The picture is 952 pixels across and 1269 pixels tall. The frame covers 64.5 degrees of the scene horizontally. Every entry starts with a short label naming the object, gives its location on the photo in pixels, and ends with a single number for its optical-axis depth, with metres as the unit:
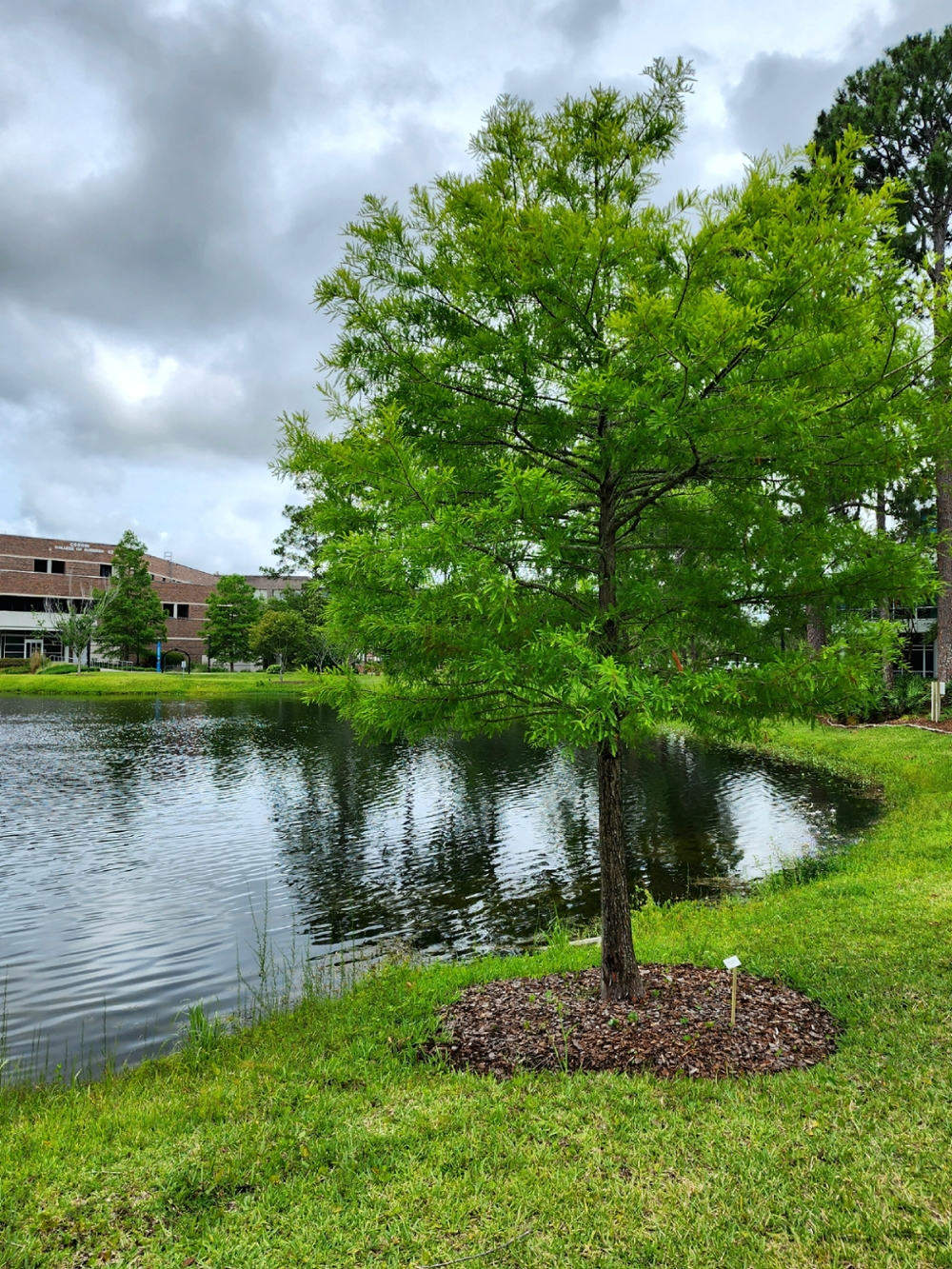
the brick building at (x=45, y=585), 75.31
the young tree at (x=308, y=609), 60.50
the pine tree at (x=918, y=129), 24.56
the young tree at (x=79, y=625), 65.62
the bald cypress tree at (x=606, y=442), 5.23
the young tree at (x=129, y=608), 69.12
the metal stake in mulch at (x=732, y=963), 5.44
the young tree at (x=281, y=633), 62.97
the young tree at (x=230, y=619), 73.94
